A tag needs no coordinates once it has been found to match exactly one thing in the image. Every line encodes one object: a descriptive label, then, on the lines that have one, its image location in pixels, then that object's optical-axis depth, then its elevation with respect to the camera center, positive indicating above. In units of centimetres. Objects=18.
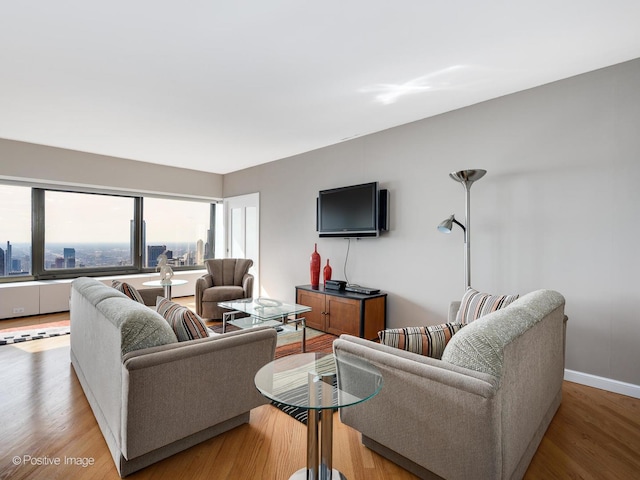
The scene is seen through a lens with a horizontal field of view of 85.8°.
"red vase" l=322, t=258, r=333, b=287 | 447 -39
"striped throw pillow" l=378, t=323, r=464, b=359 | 172 -48
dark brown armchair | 467 -60
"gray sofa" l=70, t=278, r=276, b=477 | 161 -71
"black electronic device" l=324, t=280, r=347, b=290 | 422 -51
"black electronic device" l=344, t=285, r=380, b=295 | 392 -54
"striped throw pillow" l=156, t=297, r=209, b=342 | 192 -46
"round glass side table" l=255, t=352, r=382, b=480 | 136 -61
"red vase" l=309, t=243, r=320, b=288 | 456 -35
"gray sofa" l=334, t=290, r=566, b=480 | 135 -69
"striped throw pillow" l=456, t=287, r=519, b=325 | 224 -42
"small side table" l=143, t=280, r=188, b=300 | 452 -54
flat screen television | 401 +40
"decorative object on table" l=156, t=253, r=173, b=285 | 459 -39
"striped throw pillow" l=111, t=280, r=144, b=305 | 256 -35
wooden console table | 375 -79
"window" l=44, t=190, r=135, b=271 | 527 +22
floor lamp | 295 +21
